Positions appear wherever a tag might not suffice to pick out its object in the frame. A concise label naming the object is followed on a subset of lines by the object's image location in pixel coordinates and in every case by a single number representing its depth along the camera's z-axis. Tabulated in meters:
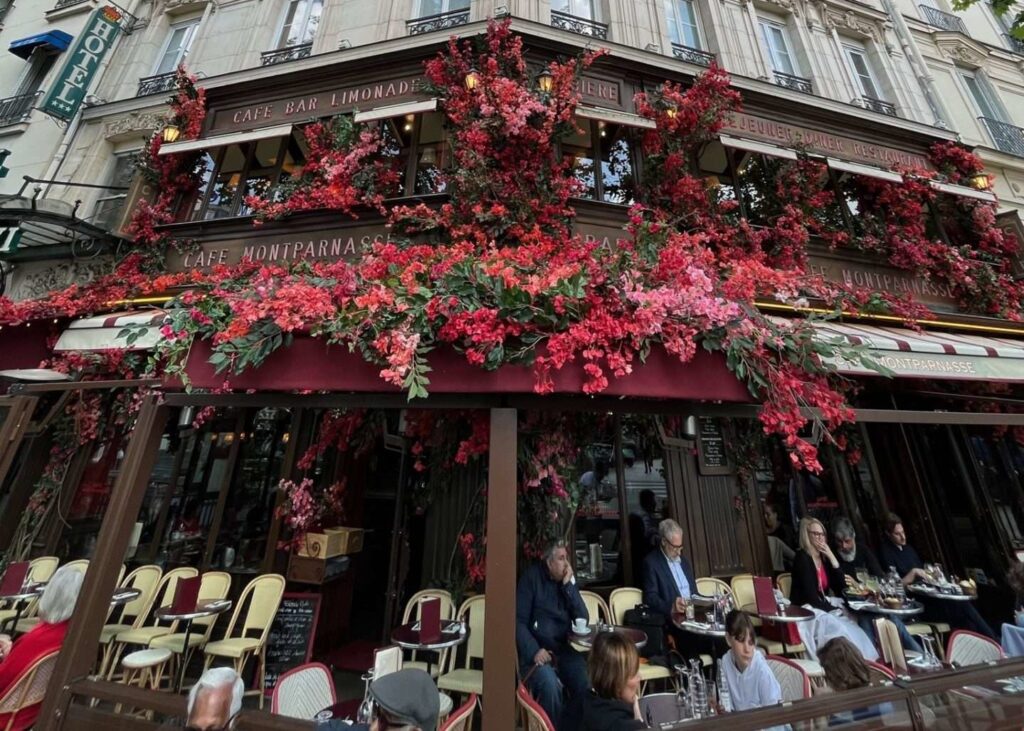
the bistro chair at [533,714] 2.47
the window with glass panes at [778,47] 9.77
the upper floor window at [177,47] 10.08
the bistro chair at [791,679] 2.89
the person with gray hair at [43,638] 2.90
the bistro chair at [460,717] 2.41
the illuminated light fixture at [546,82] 6.15
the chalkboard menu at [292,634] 4.67
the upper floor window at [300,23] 9.27
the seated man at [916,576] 4.89
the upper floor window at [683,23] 9.21
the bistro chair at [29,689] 2.79
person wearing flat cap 1.70
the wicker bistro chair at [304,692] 2.72
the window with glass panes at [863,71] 10.04
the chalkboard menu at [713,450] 6.27
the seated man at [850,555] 5.02
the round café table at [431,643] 3.73
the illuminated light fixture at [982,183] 8.18
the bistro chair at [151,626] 4.50
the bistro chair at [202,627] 4.51
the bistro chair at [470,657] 3.71
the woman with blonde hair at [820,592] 4.25
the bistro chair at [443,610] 4.18
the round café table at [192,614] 4.11
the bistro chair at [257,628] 4.29
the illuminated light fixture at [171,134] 7.67
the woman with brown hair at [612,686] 2.32
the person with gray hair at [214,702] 1.95
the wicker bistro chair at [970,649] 3.43
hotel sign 8.98
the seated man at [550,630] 3.45
